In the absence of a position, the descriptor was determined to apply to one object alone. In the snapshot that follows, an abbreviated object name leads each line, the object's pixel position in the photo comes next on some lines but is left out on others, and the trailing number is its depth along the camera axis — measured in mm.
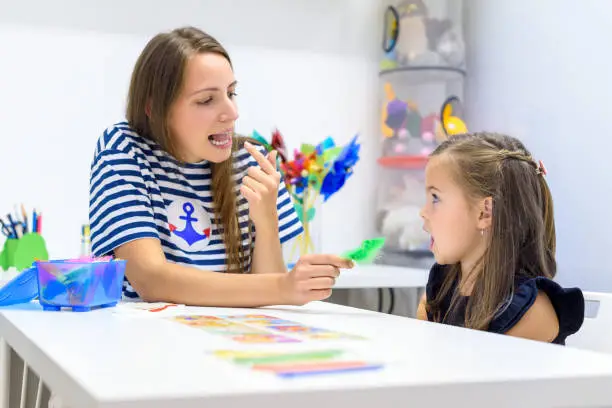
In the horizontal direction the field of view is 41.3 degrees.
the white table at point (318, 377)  506
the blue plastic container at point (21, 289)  1113
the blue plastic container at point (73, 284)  1043
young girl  1163
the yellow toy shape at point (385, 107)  2609
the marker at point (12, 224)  2078
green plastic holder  2023
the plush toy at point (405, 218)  2465
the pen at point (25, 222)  2104
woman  1321
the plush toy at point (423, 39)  2531
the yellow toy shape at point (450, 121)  2500
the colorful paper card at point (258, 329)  775
